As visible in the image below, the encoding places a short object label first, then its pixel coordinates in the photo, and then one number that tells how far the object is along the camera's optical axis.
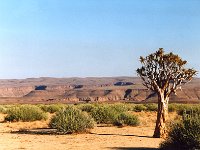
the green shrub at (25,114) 31.12
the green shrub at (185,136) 14.34
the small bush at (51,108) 45.22
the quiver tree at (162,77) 19.25
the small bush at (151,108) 47.44
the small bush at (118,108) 33.66
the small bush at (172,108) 44.52
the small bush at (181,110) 37.77
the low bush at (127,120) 26.38
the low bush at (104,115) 29.56
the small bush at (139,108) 47.02
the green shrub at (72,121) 22.00
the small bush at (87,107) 42.86
